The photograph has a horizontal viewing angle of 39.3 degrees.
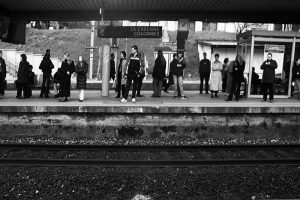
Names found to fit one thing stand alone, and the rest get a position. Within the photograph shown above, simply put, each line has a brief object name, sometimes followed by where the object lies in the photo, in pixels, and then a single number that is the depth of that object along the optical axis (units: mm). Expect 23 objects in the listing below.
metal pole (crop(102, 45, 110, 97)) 14039
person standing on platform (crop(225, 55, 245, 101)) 13430
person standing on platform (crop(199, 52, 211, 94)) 15367
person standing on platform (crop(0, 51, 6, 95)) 13680
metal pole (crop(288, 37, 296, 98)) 14131
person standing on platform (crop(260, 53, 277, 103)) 13375
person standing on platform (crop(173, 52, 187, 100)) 14234
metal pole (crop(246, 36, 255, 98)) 13745
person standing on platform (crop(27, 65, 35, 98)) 13984
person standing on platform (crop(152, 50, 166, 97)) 14391
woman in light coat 14594
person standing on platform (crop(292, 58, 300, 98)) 13977
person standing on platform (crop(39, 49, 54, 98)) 13914
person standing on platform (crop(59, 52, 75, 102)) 12922
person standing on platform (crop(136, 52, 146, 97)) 13215
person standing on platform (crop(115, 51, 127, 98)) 13523
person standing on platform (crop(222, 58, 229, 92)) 16594
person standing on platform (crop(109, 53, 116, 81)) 15938
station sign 13602
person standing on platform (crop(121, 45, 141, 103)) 12508
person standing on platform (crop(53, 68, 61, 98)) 13818
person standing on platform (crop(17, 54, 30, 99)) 13562
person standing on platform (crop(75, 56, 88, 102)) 12891
